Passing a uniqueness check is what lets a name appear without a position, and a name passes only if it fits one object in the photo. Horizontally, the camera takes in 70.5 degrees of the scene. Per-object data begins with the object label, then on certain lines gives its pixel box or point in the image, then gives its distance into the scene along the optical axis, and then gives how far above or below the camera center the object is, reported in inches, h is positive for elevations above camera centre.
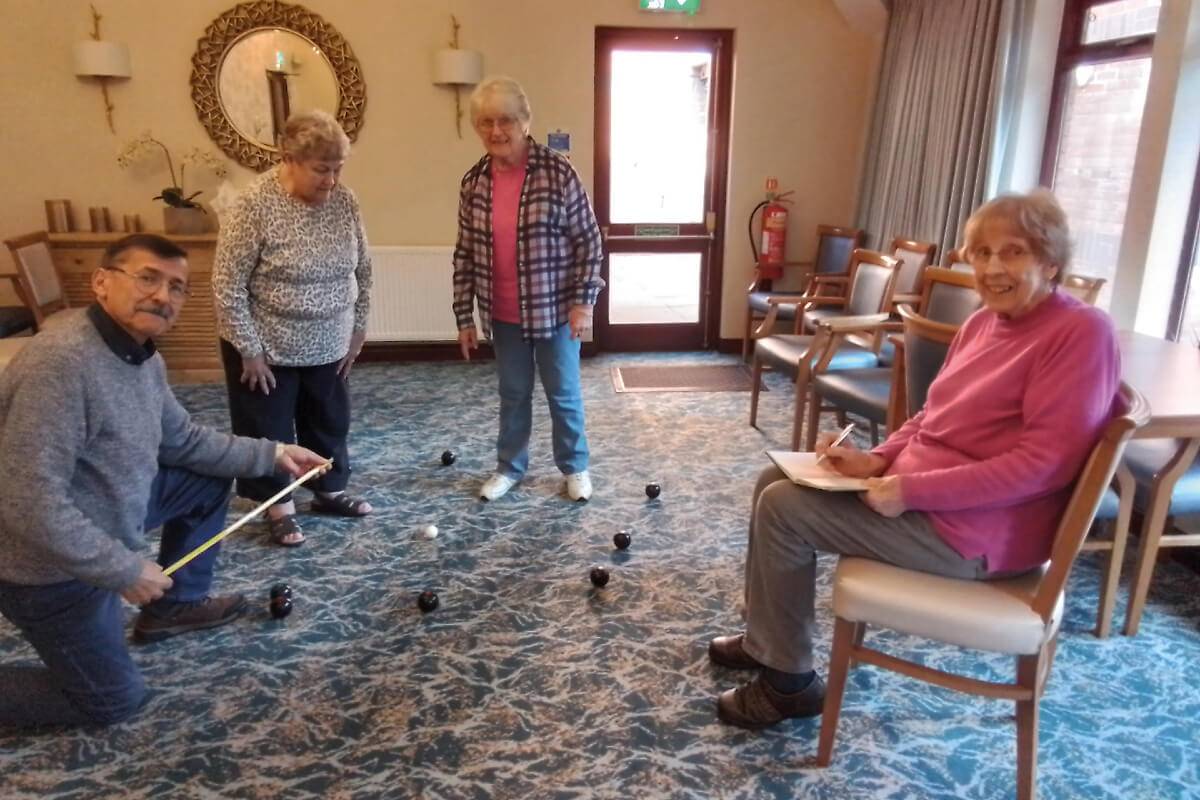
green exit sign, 190.5 +35.1
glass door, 198.5 -3.4
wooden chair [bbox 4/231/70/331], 156.6 -21.6
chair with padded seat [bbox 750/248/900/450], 136.4 -28.8
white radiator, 197.0 -29.6
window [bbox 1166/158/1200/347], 123.6 -16.5
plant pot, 177.9 -12.0
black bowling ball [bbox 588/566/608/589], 99.7 -46.7
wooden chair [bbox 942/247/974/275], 151.7 -16.4
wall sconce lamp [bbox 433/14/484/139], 183.8 +20.7
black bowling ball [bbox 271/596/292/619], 92.4 -46.8
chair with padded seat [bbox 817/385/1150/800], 60.3 -32.0
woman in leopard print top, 97.4 -15.7
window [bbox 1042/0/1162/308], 135.0 +8.9
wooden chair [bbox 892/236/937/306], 159.5 -17.3
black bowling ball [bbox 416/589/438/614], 93.9 -46.8
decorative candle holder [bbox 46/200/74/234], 179.5 -11.6
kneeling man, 64.1 -25.2
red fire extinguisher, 202.4 -15.0
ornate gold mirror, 181.0 +18.1
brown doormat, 185.5 -46.4
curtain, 155.2 +10.3
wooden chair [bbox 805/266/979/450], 106.8 -30.1
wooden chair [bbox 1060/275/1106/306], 117.1 -15.7
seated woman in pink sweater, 60.4 -22.0
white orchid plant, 179.2 +0.0
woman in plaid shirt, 107.5 -12.2
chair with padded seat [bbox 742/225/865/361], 191.9 -22.2
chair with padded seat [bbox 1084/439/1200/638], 86.8 -33.4
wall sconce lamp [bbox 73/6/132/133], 172.6 +20.2
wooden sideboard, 175.0 -27.5
